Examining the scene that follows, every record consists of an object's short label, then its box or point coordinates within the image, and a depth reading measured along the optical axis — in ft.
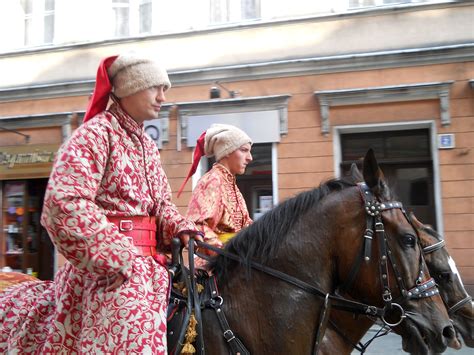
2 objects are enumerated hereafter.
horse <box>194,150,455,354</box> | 6.91
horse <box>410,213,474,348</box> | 9.51
